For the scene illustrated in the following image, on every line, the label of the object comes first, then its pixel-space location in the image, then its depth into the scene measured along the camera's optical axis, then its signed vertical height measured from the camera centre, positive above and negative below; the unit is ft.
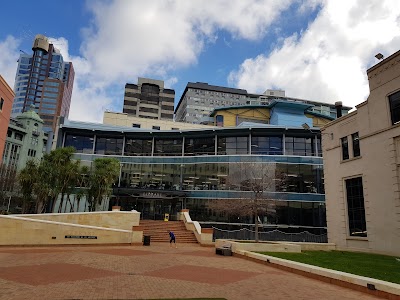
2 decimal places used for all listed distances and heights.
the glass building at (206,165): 127.95 +23.00
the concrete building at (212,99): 404.98 +153.41
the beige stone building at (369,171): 70.08 +12.96
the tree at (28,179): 109.60 +10.56
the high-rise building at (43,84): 545.44 +221.34
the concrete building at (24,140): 303.48 +70.18
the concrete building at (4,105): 106.16 +35.55
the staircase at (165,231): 95.86 -4.30
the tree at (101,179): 116.98 +12.44
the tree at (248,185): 108.99 +13.07
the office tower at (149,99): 351.67 +126.94
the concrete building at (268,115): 190.70 +65.66
